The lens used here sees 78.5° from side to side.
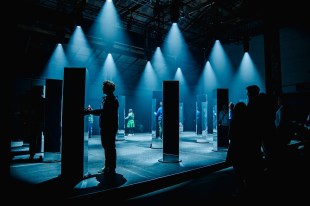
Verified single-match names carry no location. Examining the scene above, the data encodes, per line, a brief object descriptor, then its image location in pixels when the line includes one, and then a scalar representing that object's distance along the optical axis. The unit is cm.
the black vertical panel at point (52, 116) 514
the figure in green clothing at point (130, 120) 1287
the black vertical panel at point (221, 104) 713
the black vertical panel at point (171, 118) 536
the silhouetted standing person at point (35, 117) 516
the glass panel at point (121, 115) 1018
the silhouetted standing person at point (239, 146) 318
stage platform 321
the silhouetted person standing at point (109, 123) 394
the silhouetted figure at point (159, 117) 877
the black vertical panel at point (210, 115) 935
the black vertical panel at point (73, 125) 361
